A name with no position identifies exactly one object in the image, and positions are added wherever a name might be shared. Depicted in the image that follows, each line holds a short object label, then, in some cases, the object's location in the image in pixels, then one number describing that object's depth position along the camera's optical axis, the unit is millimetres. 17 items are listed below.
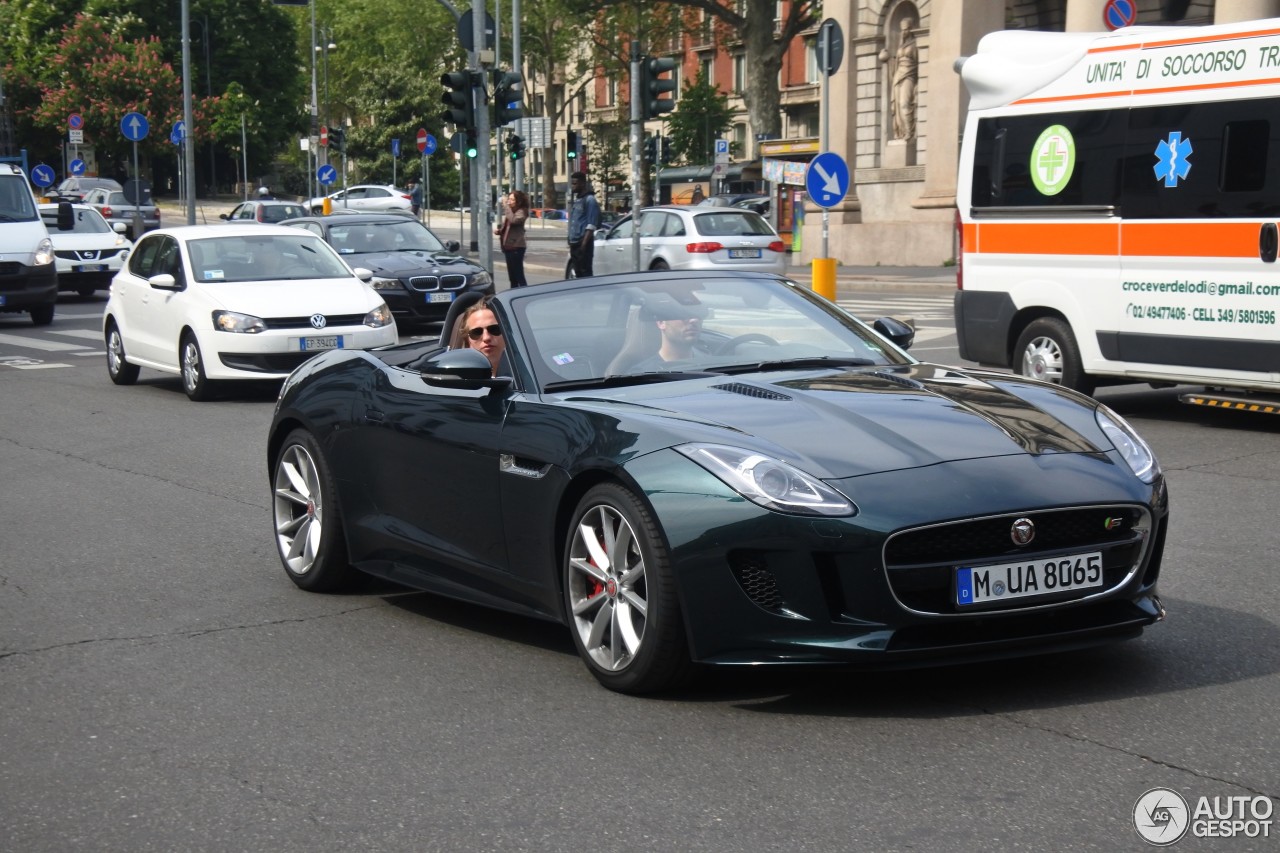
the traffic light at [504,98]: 29000
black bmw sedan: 22750
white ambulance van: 11836
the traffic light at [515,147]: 40781
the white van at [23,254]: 24556
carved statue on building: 40906
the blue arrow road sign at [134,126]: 38981
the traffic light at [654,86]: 23406
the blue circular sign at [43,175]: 52031
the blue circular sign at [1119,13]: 21609
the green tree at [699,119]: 85375
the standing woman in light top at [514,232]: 27031
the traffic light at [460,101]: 27281
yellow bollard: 21391
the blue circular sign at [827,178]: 22047
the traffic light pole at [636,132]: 23578
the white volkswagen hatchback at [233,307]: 15727
